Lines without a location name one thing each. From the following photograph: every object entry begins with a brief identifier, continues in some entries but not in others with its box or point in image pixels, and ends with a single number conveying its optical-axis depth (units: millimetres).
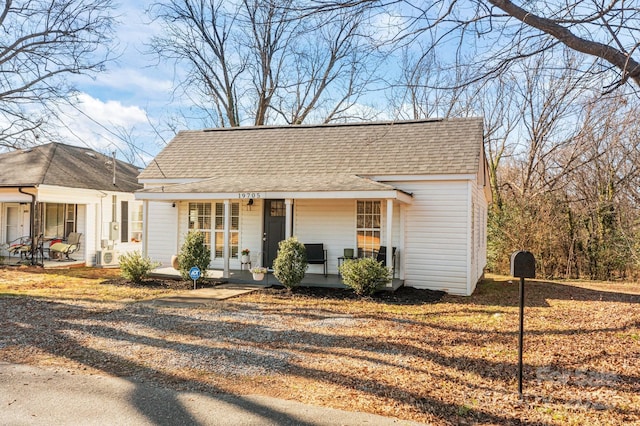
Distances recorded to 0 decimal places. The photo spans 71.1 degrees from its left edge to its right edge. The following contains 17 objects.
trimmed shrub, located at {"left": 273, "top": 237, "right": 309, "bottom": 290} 10961
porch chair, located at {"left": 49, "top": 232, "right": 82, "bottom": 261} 16750
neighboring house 16047
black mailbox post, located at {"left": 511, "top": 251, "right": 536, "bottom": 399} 4566
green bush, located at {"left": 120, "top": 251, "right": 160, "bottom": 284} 12031
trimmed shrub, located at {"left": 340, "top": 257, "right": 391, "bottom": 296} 10383
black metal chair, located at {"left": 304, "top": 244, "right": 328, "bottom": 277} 12727
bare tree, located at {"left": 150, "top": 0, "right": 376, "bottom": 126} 26234
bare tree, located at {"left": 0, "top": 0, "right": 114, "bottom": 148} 14773
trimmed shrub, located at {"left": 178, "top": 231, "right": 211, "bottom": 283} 11570
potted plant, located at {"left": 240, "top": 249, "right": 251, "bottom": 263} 13656
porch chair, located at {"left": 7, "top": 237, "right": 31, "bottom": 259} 16406
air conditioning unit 16766
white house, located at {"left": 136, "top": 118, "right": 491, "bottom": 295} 11703
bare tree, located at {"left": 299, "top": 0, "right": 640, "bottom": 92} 4832
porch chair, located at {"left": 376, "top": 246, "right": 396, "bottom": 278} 11992
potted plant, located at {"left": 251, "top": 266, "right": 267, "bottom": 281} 11977
